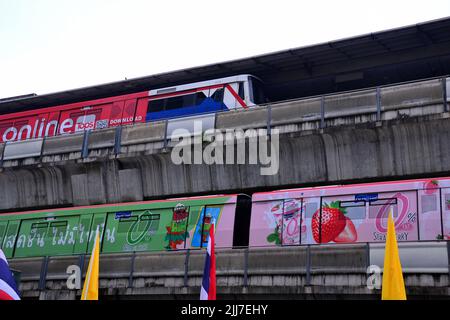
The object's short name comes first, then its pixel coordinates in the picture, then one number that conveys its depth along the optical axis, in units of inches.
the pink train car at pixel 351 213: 720.3
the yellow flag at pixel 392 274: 520.1
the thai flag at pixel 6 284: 508.4
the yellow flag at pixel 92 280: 677.3
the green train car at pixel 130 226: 849.5
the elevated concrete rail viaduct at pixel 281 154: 783.1
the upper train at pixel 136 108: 1045.2
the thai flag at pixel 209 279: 631.8
